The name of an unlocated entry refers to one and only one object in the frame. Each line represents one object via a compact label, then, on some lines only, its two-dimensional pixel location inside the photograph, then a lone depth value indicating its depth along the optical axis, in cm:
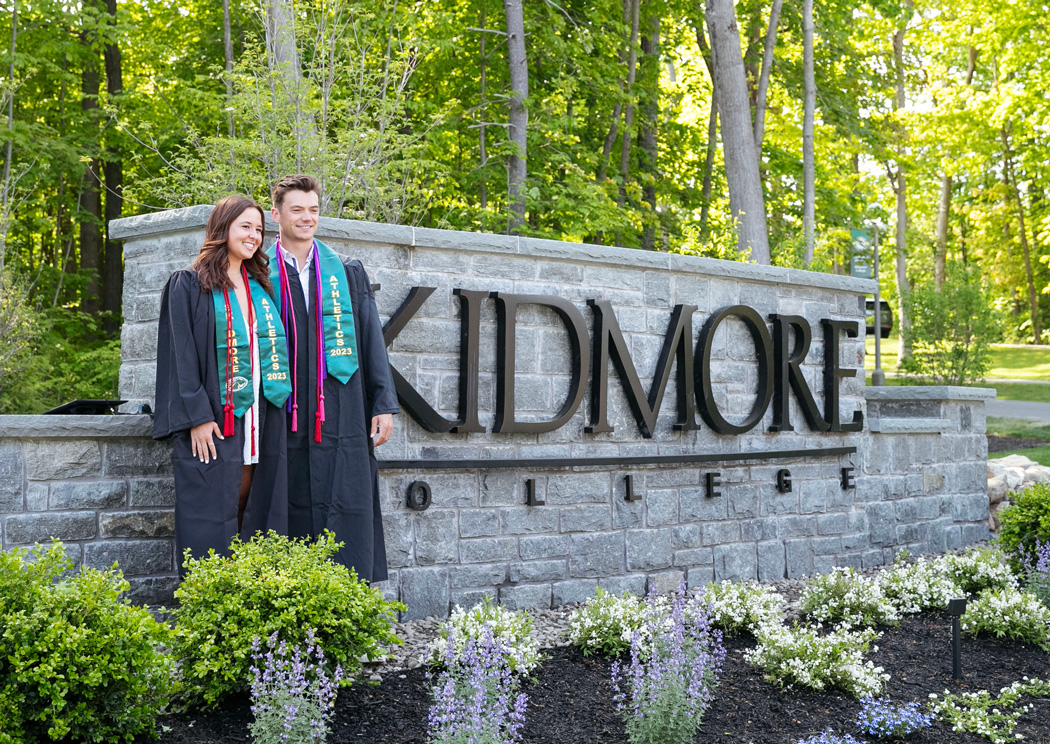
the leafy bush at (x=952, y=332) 1495
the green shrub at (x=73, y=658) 292
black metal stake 433
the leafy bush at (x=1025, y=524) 617
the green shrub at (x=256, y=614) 335
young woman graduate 396
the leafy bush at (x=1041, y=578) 557
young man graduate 429
